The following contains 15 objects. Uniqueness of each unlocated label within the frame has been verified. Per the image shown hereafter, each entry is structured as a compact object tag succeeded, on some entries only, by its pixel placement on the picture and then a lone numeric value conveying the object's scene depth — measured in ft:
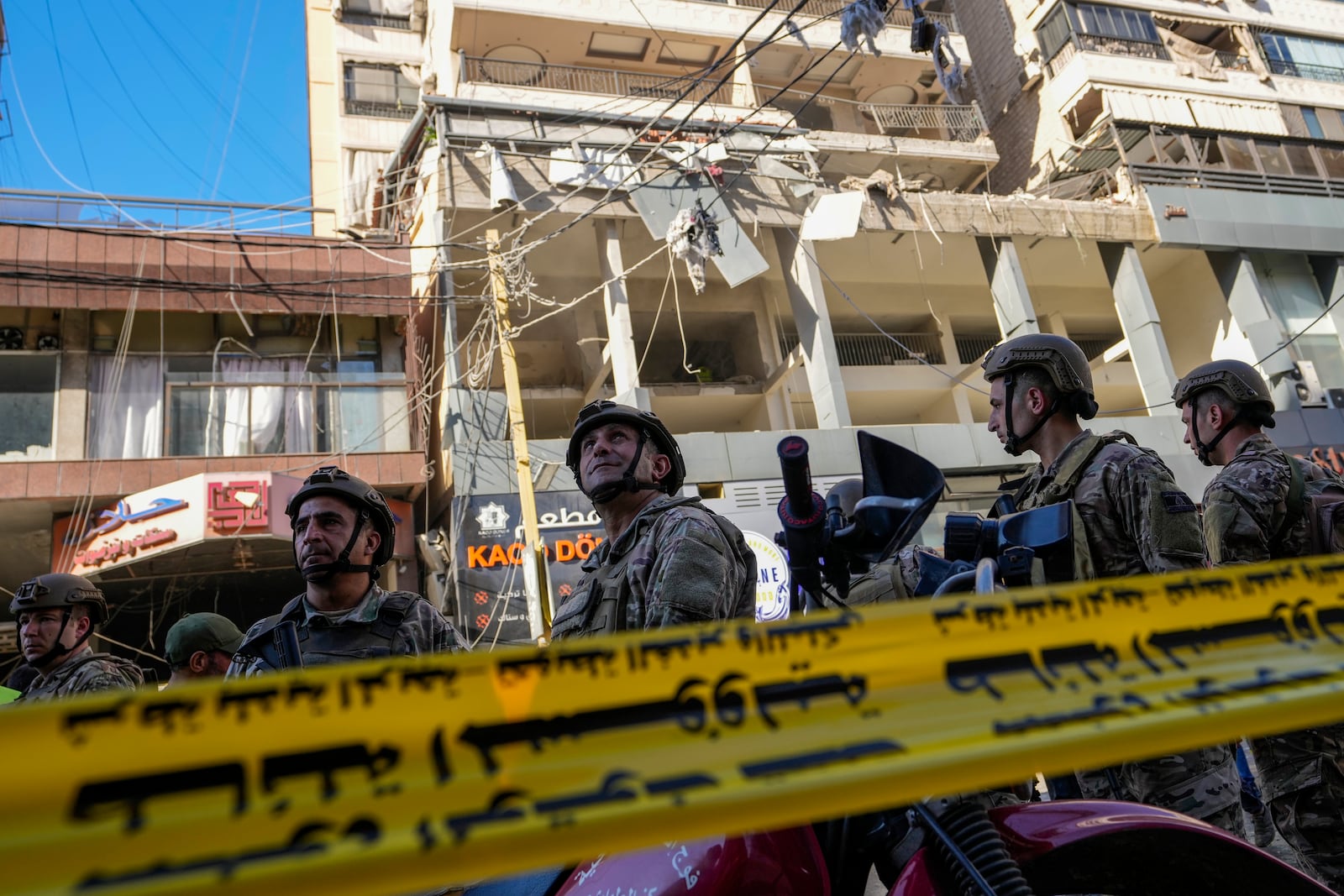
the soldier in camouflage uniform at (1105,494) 8.21
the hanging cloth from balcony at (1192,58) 69.21
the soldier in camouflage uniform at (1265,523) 9.32
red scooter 5.20
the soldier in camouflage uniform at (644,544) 7.58
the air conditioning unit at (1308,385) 53.16
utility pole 29.68
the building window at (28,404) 38.14
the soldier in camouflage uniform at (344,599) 9.56
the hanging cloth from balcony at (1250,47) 71.77
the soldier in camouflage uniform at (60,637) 13.64
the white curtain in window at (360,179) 59.06
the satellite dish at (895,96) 73.51
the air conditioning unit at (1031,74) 71.01
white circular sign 38.50
